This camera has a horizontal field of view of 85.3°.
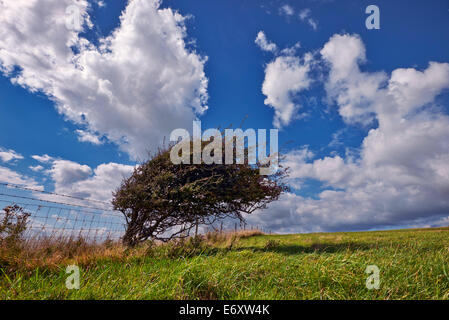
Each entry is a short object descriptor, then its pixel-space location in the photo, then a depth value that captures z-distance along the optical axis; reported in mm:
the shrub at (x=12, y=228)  6732
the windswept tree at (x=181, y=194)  8750
